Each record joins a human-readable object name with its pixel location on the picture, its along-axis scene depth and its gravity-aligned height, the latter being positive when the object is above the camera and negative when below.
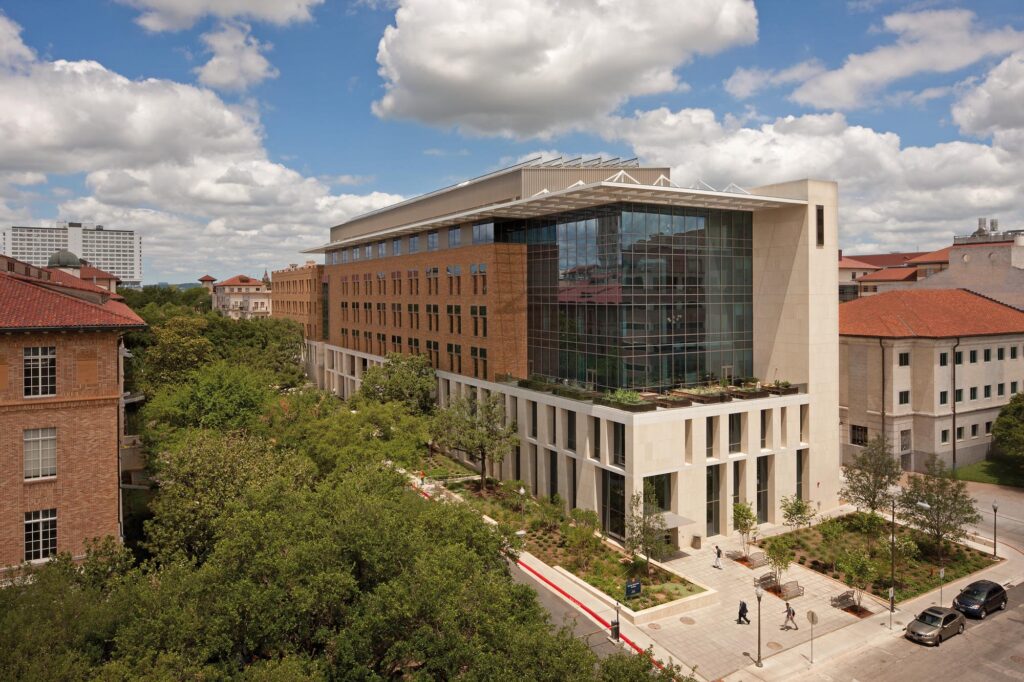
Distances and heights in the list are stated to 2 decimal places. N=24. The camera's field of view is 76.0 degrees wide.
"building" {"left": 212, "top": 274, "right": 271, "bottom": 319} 167.00 +9.05
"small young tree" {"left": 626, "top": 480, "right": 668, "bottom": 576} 32.41 -10.25
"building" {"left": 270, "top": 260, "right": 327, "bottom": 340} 95.19 +5.53
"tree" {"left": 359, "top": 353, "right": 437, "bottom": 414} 56.06 -4.69
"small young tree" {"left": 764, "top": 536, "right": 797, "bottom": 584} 31.17 -11.06
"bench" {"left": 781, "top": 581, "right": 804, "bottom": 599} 31.52 -12.82
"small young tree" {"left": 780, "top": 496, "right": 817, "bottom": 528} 38.44 -11.17
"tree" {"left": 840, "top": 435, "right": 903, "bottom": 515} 39.28 -9.38
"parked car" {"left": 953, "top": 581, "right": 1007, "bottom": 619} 30.17 -12.87
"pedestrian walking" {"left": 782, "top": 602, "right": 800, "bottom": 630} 28.56 -12.84
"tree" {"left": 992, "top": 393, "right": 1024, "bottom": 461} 48.97 -8.07
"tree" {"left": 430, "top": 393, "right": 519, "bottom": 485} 45.44 -7.20
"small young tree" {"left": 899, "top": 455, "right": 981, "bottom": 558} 35.16 -10.04
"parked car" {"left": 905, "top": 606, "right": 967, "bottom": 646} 27.61 -12.94
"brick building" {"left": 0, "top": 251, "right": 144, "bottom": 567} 26.52 -3.74
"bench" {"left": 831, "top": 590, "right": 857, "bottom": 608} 31.08 -13.19
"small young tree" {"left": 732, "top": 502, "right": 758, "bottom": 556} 36.81 -11.01
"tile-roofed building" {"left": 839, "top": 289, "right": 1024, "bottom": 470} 52.19 -4.31
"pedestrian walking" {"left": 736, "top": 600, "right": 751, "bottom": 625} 28.78 -12.93
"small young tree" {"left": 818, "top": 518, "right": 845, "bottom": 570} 37.19 -12.49
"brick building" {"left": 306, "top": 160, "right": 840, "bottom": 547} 38.69 -0.27
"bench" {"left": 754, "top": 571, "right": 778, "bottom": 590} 32.56 -12.76
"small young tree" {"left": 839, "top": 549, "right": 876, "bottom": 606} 29.92 -11.23
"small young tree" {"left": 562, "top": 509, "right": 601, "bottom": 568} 34.16 -11.24
